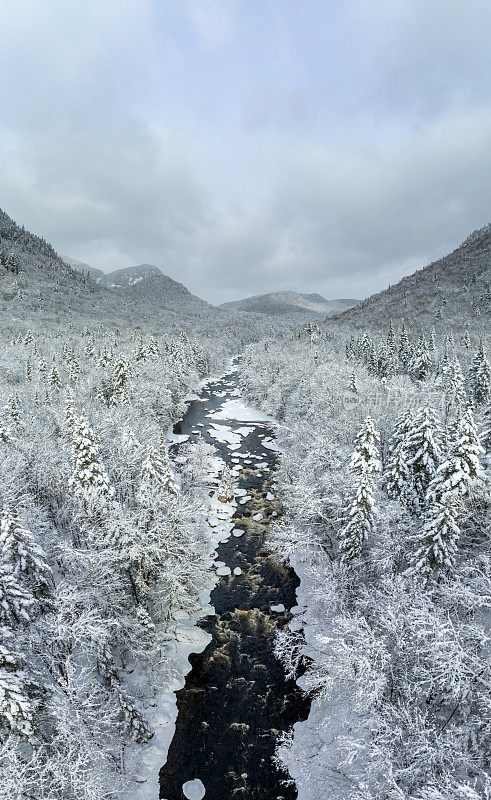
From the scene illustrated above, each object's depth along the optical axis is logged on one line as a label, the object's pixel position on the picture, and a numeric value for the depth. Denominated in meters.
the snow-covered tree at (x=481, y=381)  53.66
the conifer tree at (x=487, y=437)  25.89
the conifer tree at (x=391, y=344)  76.70
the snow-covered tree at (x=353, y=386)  46.09
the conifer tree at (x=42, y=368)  55.99
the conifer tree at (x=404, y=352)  75.44
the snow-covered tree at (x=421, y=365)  65.12
